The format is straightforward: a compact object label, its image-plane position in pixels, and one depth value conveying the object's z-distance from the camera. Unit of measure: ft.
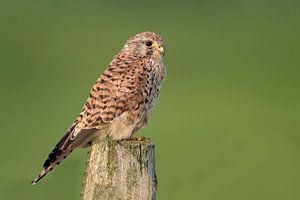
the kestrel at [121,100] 37.81
